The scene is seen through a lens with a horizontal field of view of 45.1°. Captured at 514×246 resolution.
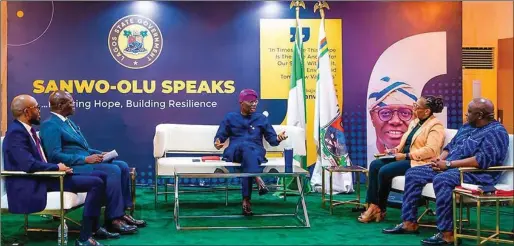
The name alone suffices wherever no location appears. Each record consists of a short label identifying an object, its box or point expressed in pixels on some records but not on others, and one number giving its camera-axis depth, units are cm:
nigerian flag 750
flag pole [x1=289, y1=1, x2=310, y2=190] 781
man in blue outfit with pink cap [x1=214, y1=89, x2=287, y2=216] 633
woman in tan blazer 532
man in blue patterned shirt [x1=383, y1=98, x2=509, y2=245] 462
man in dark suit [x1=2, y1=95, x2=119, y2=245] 433
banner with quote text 791
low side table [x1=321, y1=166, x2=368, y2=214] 594
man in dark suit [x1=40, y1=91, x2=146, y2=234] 482
